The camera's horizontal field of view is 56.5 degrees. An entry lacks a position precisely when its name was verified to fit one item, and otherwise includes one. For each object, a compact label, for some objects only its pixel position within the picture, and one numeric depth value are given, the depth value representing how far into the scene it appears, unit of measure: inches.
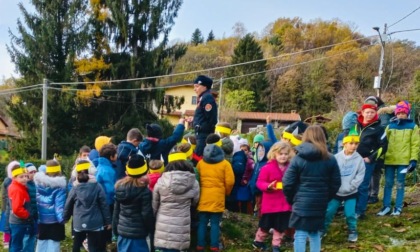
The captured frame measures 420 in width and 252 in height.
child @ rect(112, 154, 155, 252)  187.9
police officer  243.4
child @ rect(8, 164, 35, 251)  219.9
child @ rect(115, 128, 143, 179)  237.3
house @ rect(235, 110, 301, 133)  1625.2
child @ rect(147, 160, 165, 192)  210.8
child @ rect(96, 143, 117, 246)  222.4
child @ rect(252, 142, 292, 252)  211.3
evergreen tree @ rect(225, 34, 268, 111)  1747.0
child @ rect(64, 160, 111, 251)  202.1
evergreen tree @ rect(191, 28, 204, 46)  3548.2
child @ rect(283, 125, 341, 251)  177.8
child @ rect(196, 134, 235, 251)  217.0
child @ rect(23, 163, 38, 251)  225.9
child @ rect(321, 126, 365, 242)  216.8
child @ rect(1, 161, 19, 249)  234.6
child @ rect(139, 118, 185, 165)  244.8
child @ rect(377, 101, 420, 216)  256.5
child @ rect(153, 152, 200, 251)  191.0
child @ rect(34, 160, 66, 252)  216.8
